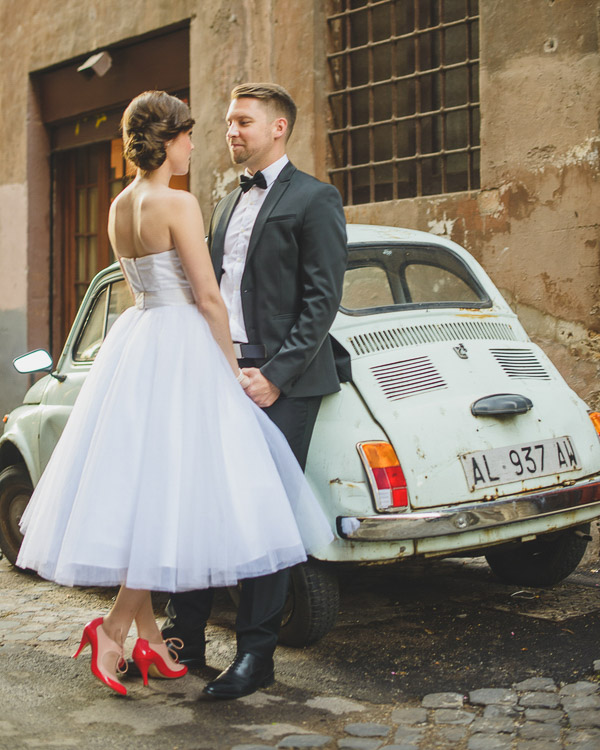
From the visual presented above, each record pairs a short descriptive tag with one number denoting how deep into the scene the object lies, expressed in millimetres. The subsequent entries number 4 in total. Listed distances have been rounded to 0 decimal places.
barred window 7414
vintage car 3562
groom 3324
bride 3043
